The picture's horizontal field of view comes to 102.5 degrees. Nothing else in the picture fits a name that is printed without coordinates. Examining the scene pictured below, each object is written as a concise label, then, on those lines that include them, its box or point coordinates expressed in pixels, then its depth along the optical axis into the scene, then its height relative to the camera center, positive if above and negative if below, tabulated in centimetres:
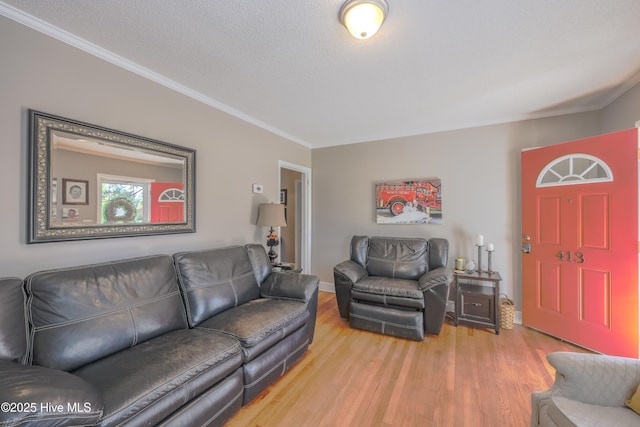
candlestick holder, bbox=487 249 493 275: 303 -58
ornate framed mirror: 165 +24
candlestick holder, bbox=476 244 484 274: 306 -54
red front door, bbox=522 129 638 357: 218 -25
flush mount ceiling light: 142 +115
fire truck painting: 355 +19
